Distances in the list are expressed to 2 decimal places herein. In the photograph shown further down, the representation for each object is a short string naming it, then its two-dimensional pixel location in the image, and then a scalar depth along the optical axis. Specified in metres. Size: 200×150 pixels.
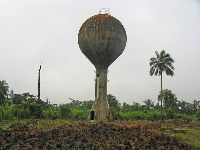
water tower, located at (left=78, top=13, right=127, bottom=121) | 33.81
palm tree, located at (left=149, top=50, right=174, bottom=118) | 61.16
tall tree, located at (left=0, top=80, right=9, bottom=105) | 69.08
